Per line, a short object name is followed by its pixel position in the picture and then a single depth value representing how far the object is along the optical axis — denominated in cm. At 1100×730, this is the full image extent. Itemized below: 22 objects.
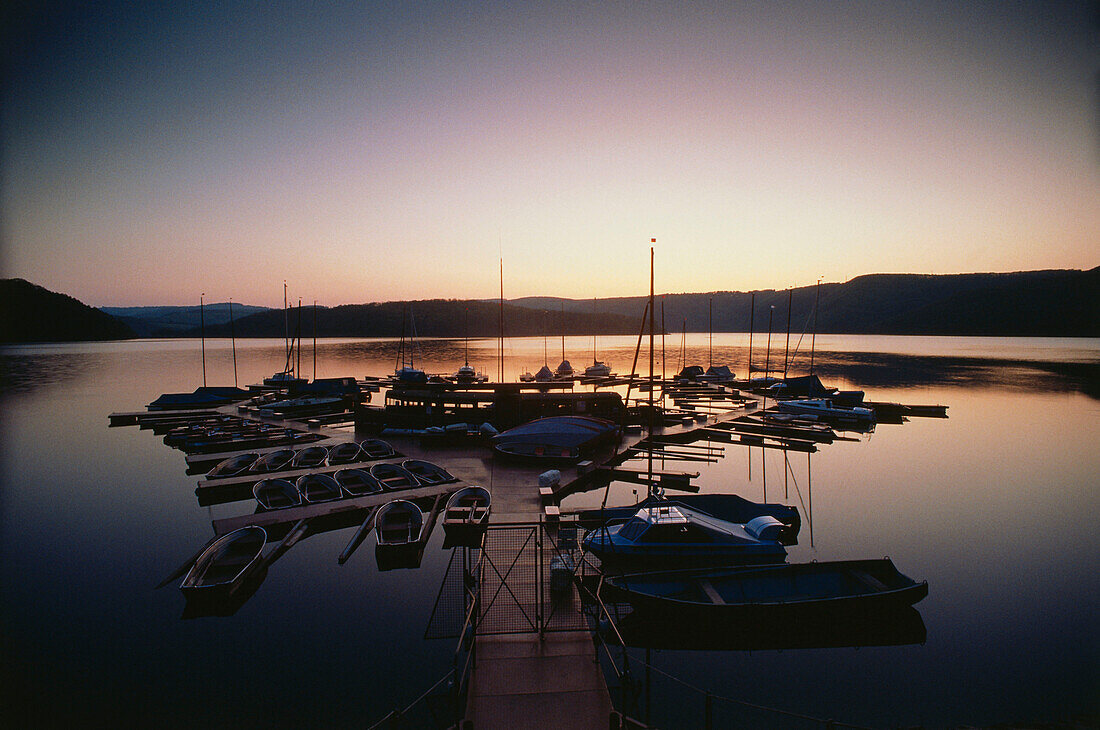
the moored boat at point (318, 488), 2419
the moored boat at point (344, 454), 3045
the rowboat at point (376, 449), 3111
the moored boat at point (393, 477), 2536
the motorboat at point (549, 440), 2941
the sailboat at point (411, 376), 6081
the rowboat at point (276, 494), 2334
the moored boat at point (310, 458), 2928
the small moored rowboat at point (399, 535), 1931
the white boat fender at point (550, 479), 2435
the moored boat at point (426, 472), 2568
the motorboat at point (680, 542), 1694
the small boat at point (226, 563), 1653
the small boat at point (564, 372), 8122
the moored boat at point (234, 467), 2830
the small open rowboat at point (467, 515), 1984
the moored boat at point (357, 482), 2528
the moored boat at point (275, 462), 2870
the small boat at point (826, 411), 5078
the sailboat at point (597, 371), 8179
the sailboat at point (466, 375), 7173
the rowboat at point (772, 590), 1420
